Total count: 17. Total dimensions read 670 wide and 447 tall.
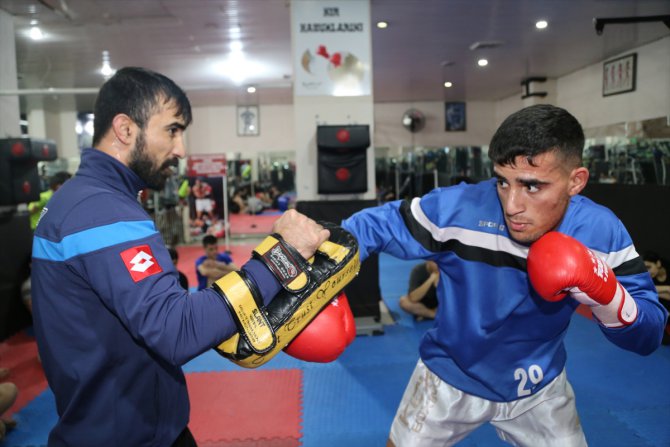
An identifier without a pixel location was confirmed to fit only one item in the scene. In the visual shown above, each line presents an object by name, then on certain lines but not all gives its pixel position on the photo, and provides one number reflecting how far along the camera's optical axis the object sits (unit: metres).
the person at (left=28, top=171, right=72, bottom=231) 5.76
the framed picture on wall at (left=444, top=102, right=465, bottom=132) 14.26
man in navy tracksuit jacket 1.07
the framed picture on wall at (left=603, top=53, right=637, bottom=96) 8.35
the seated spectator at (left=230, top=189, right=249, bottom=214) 13.05
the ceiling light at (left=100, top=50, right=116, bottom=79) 7.80
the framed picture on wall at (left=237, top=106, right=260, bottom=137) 13.66
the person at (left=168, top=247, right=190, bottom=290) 3.81
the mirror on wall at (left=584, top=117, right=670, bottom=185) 5.32
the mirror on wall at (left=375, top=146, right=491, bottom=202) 11.75
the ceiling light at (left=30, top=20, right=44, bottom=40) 5.96
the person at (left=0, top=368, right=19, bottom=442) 2.82
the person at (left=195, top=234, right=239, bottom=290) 5.24
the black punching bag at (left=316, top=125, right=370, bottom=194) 4.49
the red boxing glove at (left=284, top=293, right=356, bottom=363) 1.38
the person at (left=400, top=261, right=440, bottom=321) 4.95
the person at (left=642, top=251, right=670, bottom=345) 4.33
